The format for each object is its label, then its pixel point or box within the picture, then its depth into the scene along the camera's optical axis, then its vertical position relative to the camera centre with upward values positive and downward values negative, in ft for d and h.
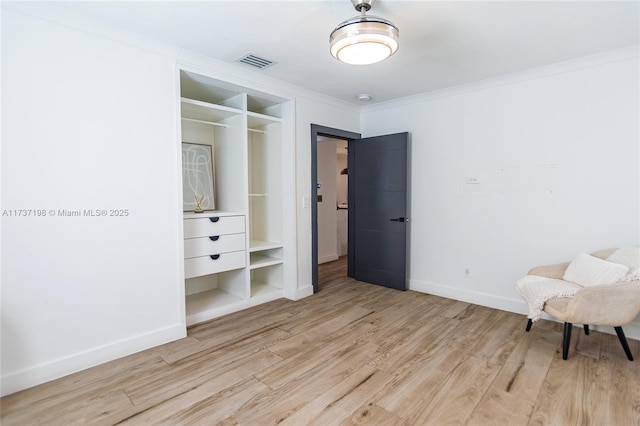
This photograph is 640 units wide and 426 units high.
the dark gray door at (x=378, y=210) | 13.87 -0.45
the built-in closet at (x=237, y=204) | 10.76 -0.14
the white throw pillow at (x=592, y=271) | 8.20 -1.92
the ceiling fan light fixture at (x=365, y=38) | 6.73 +3.38
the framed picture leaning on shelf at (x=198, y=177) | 12.05 +0.88
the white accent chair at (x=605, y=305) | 7.73 -2.52
